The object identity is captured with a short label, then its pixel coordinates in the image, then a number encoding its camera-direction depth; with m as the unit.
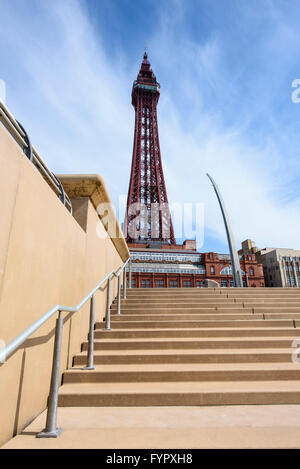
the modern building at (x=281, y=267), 57.47
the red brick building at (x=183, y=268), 47.12
